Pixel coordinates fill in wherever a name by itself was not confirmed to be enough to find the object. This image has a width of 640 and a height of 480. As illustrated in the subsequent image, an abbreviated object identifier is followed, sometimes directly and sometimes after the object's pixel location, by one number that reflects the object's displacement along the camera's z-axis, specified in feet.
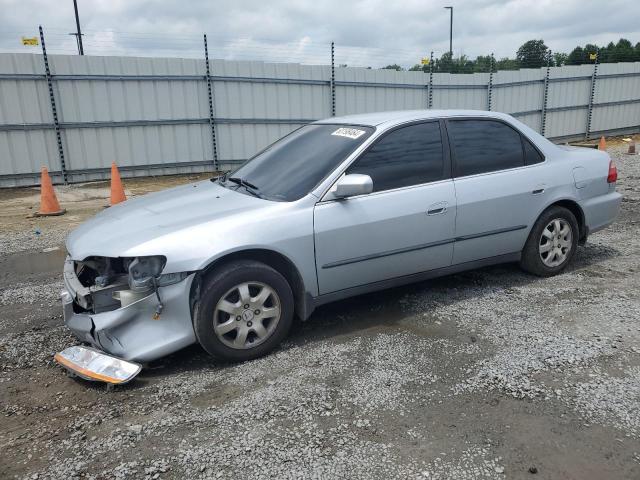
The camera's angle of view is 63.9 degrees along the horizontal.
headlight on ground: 10.27
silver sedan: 10.72
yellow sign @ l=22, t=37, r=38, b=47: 35.47
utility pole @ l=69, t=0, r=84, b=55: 68.90
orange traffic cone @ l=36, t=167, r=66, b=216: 28.25
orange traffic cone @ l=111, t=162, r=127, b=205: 29.71
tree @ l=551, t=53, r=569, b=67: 172.84
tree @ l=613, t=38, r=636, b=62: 113.23
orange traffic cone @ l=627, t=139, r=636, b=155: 48.97
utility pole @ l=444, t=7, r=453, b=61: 136.26
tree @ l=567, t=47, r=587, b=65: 135.57
